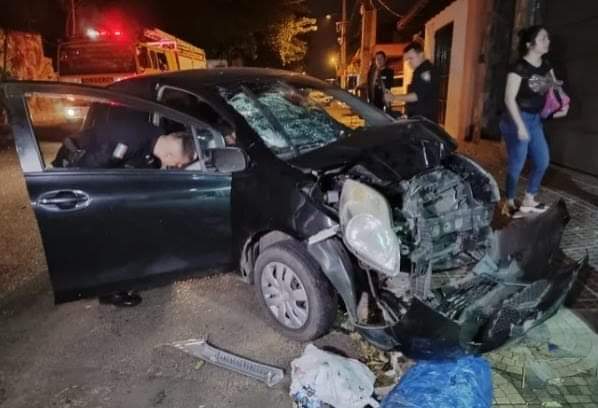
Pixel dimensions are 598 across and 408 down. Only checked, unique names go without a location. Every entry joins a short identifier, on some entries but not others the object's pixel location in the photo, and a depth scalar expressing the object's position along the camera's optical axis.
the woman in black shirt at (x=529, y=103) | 4.23
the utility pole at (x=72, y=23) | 13.36
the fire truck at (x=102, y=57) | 11.78
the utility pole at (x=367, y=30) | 17.62
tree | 28.05
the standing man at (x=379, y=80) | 6.55
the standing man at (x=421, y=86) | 5.40
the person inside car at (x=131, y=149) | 3.15
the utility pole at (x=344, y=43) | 24.15
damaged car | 2.42
